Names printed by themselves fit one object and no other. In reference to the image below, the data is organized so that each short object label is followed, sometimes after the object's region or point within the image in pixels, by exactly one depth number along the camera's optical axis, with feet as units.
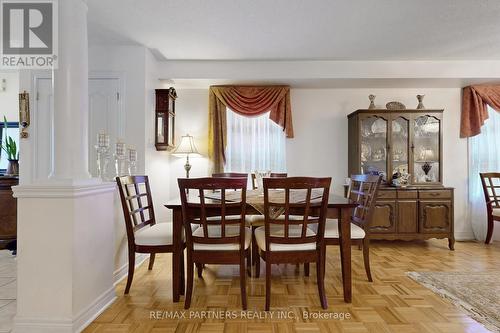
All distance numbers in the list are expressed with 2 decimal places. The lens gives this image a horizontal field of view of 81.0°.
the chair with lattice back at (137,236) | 7.06
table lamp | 12.57
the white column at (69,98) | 6.08
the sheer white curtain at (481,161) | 13.14
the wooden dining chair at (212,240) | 6.22
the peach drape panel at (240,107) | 12.98
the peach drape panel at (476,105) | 12.88
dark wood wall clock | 11.71
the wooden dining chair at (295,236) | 5.99
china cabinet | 11.75
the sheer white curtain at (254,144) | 13.48
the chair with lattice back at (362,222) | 7.18
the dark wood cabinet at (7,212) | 10.99
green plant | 12.24
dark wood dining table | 6.72
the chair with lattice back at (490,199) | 12.18
